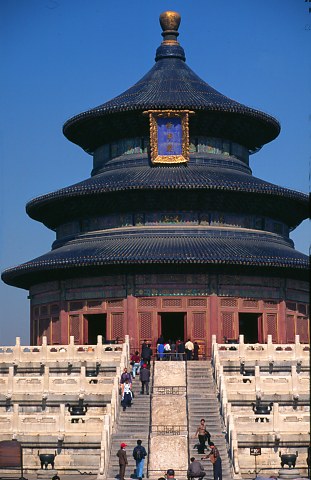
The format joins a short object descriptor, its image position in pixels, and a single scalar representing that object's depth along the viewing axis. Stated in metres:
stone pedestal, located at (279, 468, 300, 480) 37.25
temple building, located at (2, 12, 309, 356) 61.66
